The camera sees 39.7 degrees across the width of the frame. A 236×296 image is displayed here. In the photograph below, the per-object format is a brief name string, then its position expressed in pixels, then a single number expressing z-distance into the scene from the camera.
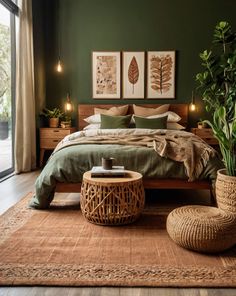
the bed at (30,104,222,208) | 3.13
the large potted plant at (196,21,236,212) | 2.53
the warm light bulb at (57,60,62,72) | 5.81
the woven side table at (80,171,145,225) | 2.67
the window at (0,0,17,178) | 4.72
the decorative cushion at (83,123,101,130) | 5.24
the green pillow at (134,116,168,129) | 5.07
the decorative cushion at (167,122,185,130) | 5.35
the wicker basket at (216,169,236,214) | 2.47
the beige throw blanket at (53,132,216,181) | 3.13
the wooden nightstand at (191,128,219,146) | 5.44
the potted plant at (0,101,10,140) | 4.76
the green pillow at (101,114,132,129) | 5.15
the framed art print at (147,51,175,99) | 5.73
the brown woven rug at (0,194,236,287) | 1.90
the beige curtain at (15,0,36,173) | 4.87
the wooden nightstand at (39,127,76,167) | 5.50
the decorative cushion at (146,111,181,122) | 5.35
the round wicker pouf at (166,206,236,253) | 2.14
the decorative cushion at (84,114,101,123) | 5.42
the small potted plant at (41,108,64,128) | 5.64
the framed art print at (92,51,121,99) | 5.79
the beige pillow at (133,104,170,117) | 5.51
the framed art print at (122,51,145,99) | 5.77
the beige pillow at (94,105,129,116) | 5.55
